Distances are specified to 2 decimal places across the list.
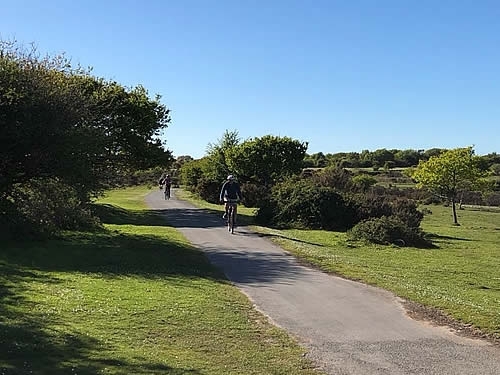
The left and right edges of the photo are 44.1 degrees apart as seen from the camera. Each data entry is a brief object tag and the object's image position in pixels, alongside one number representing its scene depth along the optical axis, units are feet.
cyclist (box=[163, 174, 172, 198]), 144.77
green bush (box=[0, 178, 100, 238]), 54.75
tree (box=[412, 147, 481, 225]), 146.92
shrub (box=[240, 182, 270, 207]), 135.64
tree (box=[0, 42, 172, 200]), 52.19
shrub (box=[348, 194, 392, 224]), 84.53
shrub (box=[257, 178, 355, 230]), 83.56
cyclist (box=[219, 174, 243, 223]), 65.00
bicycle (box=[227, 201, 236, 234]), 65.41
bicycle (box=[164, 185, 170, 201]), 149.12
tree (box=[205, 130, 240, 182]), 152.86
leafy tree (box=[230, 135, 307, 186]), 147.02
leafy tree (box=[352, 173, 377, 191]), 181.25
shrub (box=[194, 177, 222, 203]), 154.92
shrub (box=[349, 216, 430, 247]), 68.28
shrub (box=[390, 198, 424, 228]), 79.79
